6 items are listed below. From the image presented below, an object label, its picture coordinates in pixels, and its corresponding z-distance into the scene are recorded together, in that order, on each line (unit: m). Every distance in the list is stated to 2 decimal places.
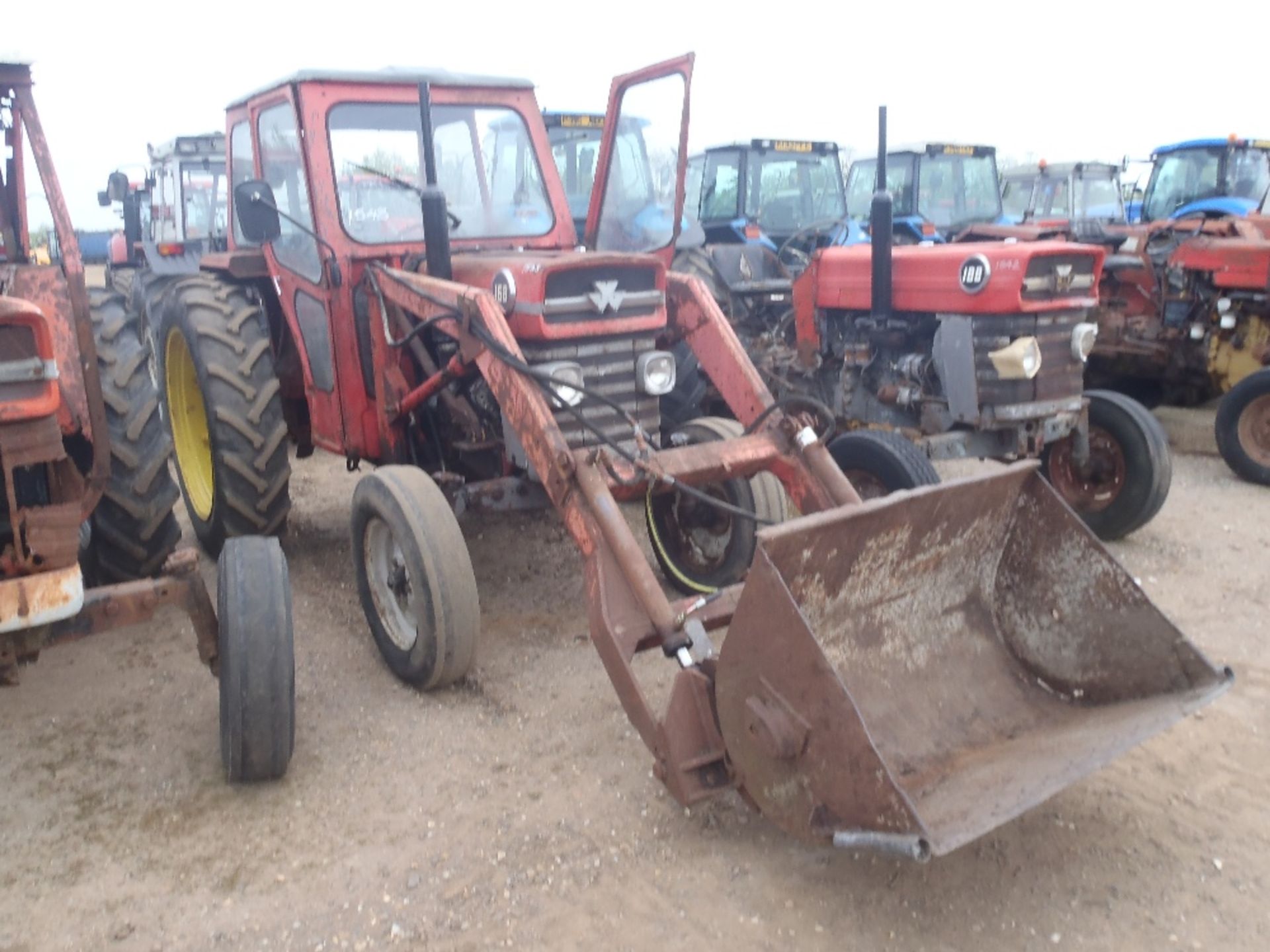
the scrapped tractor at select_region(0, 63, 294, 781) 2.70
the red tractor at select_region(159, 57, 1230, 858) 2.60
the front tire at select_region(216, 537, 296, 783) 3.04
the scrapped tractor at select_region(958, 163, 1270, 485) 6.54
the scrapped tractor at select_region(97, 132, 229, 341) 10.53
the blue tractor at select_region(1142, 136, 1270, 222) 10.30
